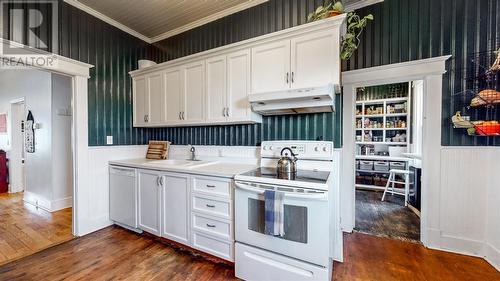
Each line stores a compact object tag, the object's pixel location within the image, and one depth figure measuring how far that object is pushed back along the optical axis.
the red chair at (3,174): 4.46
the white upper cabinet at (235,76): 1.93
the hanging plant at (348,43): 2.03
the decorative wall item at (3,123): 4.63
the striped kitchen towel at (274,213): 1.58
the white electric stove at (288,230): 1.50
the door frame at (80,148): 2.57
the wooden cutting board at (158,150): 3.12
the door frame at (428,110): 2.28
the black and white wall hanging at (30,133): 3.80
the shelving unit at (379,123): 4.63
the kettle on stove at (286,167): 1.84
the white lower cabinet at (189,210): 1.95
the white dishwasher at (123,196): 2.58
